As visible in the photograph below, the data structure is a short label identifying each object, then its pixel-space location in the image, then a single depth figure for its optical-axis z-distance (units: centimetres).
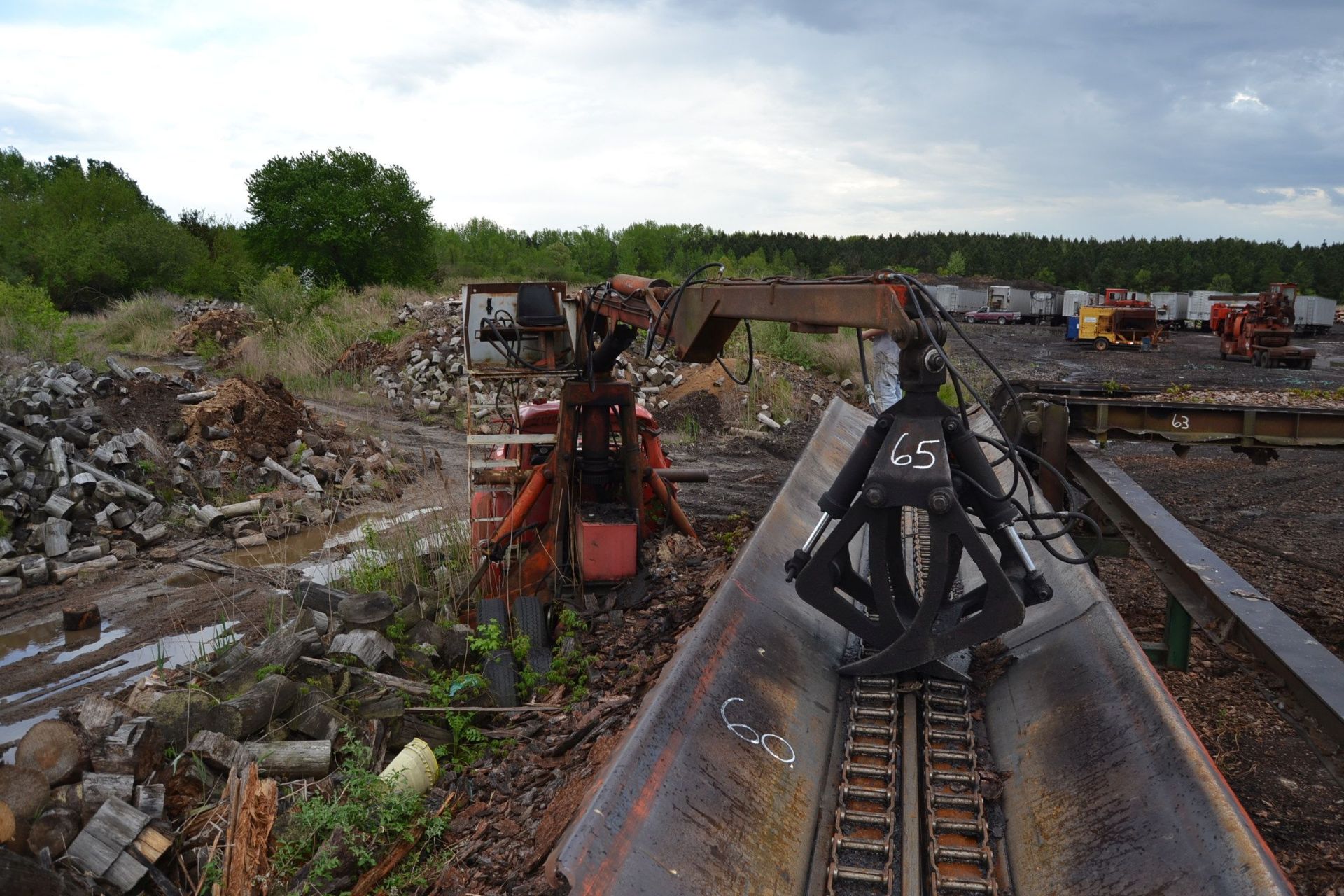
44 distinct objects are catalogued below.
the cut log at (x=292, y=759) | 430
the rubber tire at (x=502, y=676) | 515
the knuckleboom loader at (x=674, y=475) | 342
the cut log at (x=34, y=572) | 873
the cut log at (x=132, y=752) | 405
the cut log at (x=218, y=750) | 425
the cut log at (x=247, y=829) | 353
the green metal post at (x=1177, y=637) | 474
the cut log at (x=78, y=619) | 764
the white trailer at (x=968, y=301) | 5203
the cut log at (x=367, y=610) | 575
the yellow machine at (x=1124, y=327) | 3123
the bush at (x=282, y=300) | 2467
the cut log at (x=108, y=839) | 368
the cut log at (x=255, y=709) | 449
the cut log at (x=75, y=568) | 891
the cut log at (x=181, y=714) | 436
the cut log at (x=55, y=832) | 372
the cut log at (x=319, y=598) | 614
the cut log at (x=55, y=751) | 404
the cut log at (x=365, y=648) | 524
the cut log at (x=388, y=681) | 506
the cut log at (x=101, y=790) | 388
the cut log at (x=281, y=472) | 1164
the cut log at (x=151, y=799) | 394
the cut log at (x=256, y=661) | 487
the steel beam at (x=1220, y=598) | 314
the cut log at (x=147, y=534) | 986
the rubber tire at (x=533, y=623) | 575
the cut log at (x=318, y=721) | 461
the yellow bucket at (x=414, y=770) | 412
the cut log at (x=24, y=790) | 379
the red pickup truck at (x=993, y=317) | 4922
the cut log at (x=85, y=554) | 929
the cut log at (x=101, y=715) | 429
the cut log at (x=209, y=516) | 1035
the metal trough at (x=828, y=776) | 282
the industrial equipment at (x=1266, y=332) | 2516
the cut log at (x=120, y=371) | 1430
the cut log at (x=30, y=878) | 329
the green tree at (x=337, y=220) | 3775
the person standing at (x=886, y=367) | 972
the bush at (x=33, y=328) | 1573
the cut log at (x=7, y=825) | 363
